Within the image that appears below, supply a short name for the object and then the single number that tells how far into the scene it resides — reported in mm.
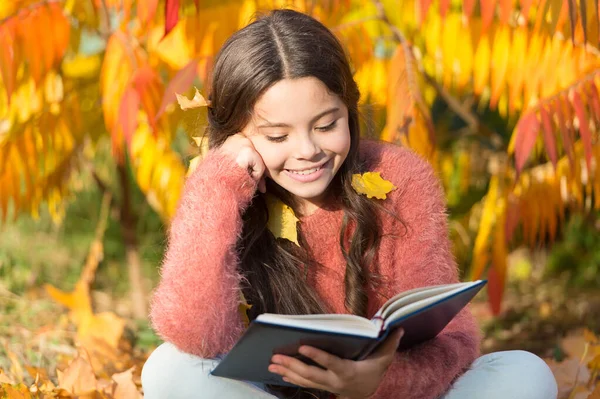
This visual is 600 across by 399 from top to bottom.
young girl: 3284
